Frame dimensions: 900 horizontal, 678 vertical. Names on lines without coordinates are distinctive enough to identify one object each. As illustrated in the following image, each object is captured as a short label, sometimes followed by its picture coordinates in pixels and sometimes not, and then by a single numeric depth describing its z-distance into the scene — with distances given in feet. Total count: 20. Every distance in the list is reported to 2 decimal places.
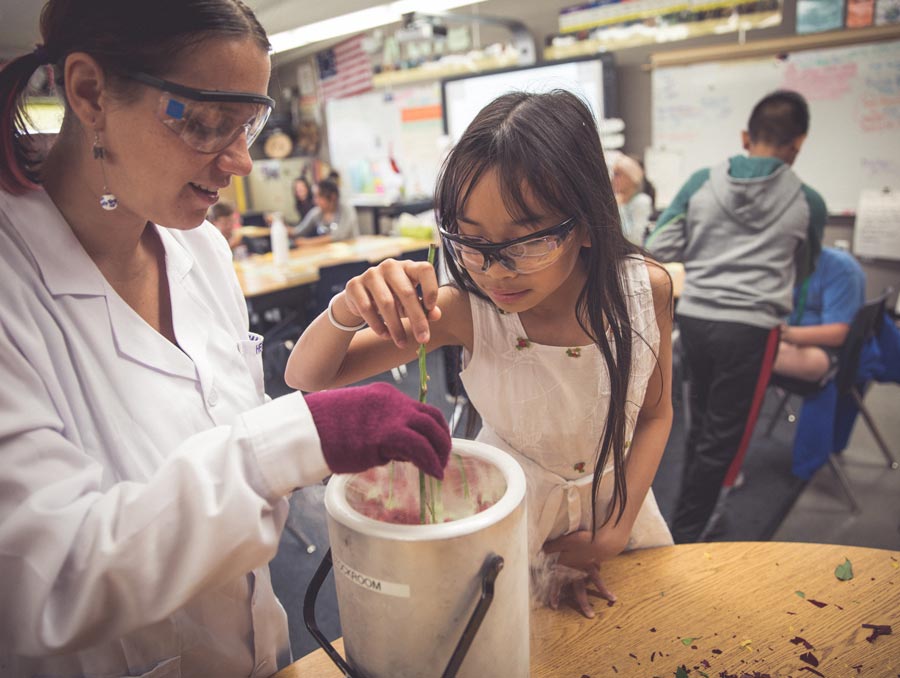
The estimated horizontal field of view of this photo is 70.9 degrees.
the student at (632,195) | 13.32
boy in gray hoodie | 8.75
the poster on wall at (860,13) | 13.51
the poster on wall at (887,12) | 13.23
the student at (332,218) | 19.66
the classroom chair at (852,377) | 9.45
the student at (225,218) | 17.42
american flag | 24.85
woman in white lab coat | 1.94
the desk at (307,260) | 13.94
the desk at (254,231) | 25.66
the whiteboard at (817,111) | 13.82
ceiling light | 13.14
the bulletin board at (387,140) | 23.73
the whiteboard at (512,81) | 17.57
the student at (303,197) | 26.91
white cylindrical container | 1.88
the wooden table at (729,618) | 2.79
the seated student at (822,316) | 10.01
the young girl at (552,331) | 3.23
